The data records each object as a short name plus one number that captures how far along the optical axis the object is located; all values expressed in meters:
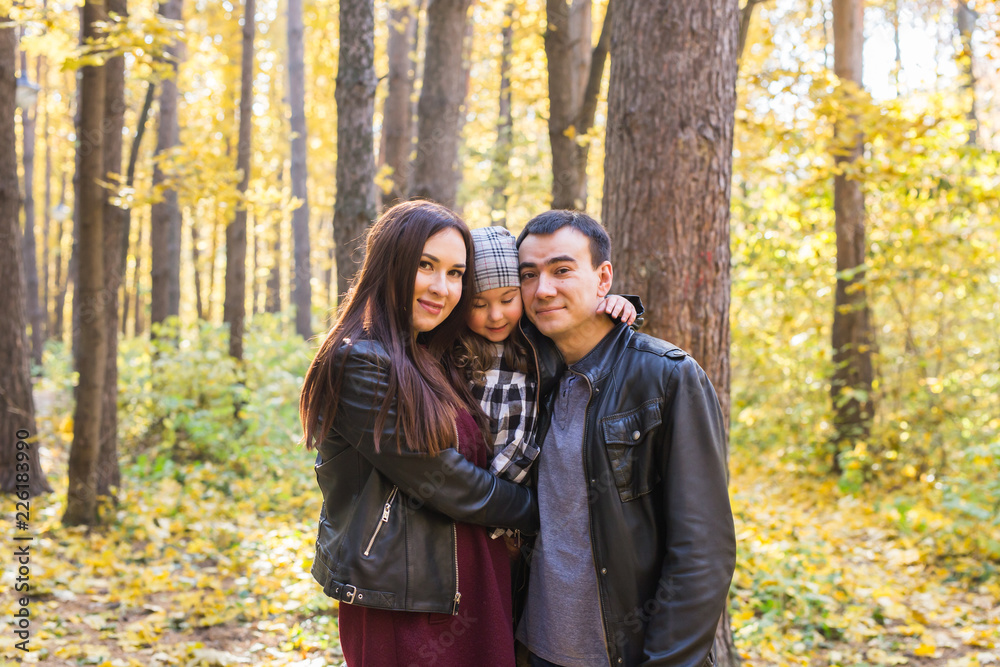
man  2.07
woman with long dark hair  2.19
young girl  2.44
